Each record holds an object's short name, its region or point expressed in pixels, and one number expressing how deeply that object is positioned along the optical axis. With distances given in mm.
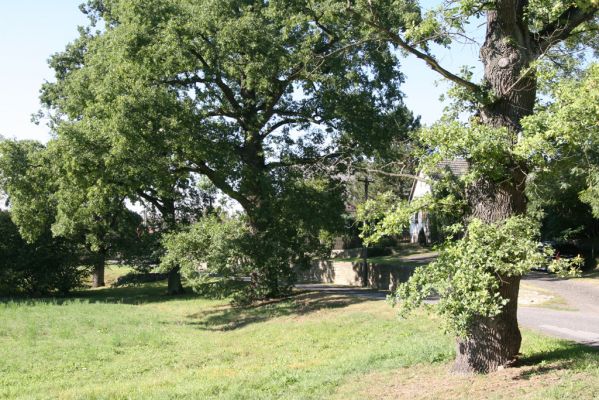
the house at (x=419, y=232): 47100
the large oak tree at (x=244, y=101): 20531
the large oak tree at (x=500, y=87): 8492
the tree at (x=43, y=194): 23784
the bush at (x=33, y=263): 33312
